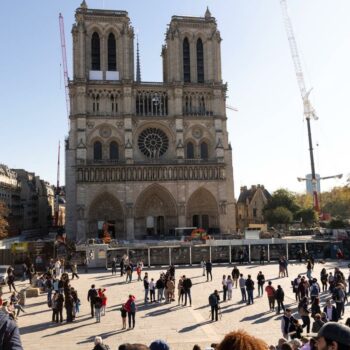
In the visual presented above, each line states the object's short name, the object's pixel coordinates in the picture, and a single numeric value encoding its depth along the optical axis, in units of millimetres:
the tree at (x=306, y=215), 66312
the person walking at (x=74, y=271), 30175
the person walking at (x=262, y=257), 35716
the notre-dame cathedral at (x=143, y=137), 56406
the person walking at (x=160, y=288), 21484
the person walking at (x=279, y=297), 17766
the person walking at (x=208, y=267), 27328
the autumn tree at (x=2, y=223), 42700
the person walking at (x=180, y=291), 20405
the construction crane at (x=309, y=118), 78250
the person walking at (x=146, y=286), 20969
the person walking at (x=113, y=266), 31817
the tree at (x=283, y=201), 65500
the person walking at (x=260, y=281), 21722
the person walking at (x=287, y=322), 12312
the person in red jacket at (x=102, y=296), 17694
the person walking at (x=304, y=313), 13923
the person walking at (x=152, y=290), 21156
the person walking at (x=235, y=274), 24484
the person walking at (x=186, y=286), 20250
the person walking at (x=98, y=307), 17156
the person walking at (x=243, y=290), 20984
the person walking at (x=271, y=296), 18469
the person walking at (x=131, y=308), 16000
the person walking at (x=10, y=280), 25516
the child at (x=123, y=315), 16031
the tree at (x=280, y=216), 61312
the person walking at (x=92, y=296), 18120
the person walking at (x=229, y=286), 21375
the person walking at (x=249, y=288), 19866
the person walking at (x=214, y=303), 16953
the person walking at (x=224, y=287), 21125
